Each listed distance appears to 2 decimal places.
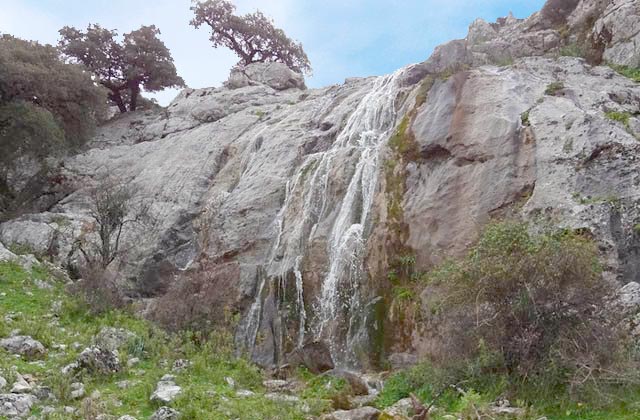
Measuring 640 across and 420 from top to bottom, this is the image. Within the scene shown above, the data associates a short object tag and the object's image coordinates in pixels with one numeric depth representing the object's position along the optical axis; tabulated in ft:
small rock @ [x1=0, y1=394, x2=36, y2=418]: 27.71
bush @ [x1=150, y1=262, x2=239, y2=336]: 50.70
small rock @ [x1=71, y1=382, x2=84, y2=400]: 31.07
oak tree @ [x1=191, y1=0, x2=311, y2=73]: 126.31
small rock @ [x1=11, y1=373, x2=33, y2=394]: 30.35
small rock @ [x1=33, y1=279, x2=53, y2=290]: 57.52
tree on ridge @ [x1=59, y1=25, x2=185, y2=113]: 113.29
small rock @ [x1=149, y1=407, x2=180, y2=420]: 28.27
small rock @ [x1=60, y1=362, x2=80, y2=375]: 34.12
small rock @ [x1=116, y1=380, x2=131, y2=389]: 33.88
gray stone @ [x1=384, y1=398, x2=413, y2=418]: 27.86
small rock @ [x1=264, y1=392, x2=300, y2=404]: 33.81
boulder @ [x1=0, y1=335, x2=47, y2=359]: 37.91
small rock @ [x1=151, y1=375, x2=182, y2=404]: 31.09
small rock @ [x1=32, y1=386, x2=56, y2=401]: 30.25
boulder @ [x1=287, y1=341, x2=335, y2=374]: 46.21
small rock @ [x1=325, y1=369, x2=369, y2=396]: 37.86
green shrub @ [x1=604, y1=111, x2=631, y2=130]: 49.16
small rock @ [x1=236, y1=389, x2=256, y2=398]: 35.02
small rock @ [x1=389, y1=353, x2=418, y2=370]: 42.59
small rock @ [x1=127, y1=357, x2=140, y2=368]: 38.21
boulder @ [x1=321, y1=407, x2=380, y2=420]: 28.78
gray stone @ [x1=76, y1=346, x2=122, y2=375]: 34.99
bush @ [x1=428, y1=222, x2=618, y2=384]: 30.30
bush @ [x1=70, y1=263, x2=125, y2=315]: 51.80
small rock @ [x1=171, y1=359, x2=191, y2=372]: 38.86
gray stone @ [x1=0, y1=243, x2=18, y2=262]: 62.06
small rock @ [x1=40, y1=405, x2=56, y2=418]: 27.99
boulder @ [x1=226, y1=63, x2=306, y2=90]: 107.44
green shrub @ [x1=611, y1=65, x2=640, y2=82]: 59.08
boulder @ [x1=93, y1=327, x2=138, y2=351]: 40.98
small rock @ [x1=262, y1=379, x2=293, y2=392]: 39.97
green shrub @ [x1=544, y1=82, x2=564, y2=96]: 55.54
